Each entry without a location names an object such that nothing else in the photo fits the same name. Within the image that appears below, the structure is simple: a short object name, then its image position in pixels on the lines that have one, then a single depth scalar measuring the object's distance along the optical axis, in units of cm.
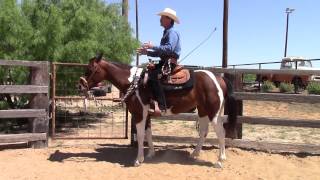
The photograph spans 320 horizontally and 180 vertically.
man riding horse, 766
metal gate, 1127
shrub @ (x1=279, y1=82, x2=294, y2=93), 2549
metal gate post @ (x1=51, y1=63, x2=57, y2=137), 914
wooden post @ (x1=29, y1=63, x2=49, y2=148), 896
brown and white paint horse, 799
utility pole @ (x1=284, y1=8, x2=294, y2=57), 5381
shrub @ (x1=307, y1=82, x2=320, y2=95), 2245
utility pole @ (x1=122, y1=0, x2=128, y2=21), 1529
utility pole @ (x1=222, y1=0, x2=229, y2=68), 2095
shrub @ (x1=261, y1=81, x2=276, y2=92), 2562
